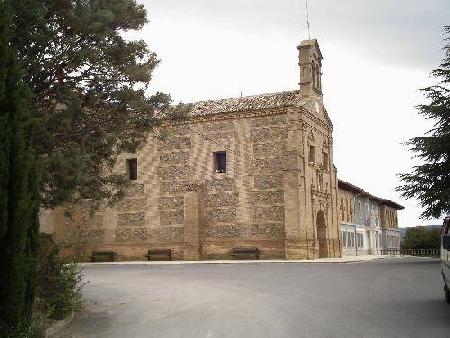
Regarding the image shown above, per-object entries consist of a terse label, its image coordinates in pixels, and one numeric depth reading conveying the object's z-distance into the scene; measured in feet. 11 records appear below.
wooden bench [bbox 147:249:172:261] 112.37
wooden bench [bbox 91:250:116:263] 116.67
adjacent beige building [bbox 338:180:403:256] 150.41
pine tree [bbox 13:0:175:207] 29.84
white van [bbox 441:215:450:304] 30.31
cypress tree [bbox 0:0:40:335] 22.44
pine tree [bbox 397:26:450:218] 85.05
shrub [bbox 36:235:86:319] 31.30
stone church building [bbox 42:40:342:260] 107.34
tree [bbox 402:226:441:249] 200.95
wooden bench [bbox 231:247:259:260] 106.22
